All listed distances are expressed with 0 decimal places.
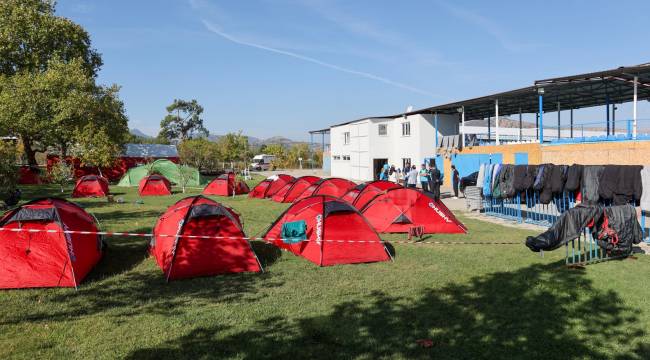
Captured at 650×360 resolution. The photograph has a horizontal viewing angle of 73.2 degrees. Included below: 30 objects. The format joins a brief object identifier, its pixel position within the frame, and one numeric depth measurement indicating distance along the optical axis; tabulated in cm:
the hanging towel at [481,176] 1497
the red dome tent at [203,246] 780
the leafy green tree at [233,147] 6092
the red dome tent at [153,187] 2423
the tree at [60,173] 2471
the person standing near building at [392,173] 3173
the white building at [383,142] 3127
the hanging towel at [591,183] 1136
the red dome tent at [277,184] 2155
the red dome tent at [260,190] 2258
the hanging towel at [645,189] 1030
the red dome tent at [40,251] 721
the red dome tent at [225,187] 2436
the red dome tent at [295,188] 1972
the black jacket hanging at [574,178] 1188
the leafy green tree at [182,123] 7569
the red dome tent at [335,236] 875
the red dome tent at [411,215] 1193
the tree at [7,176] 1131
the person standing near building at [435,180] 1889
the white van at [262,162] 6412
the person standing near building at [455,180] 2093
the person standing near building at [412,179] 2112
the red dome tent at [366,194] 1335
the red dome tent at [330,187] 1775
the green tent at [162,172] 3164
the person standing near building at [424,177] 1997
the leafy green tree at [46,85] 2825
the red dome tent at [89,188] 2325
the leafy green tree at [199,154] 4934
